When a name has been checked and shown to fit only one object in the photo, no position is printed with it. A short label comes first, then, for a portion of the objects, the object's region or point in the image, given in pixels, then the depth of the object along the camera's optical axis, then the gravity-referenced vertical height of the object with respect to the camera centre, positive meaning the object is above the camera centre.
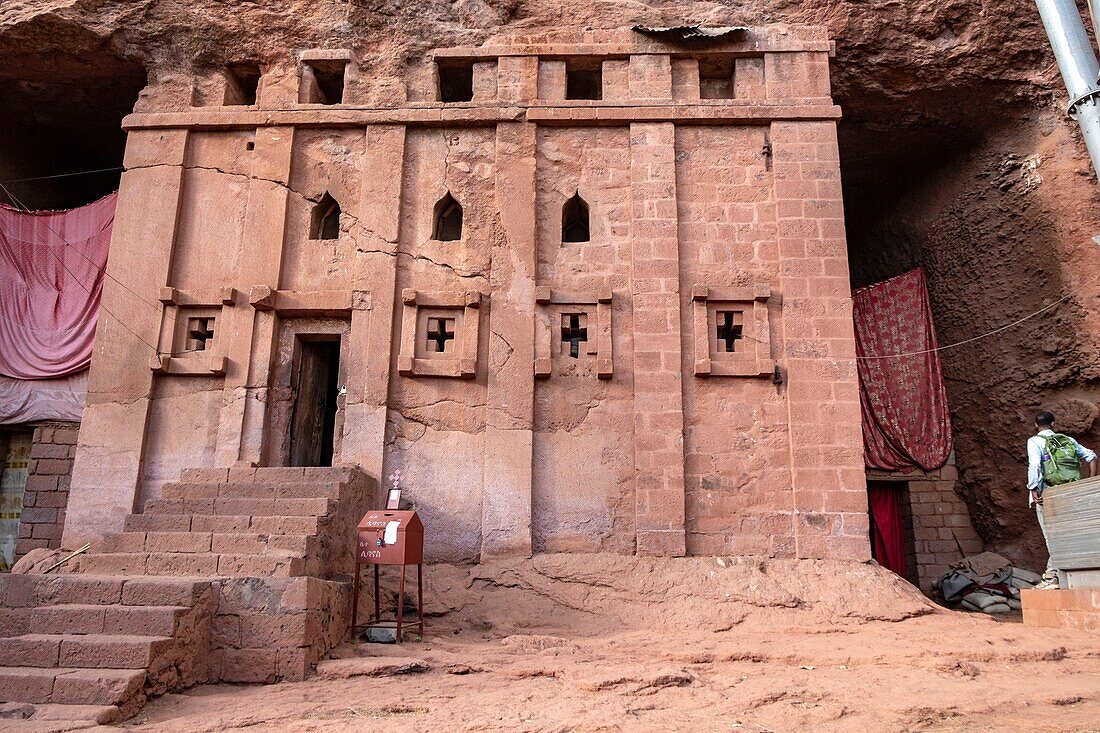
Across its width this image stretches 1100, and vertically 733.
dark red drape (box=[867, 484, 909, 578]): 12.87 +0.30
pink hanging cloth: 11.34 +3.49
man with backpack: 8.20 +0.86
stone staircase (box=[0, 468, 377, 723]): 5.33 -0.50
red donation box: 6.86 +0.00
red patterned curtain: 12.55 +2.48
